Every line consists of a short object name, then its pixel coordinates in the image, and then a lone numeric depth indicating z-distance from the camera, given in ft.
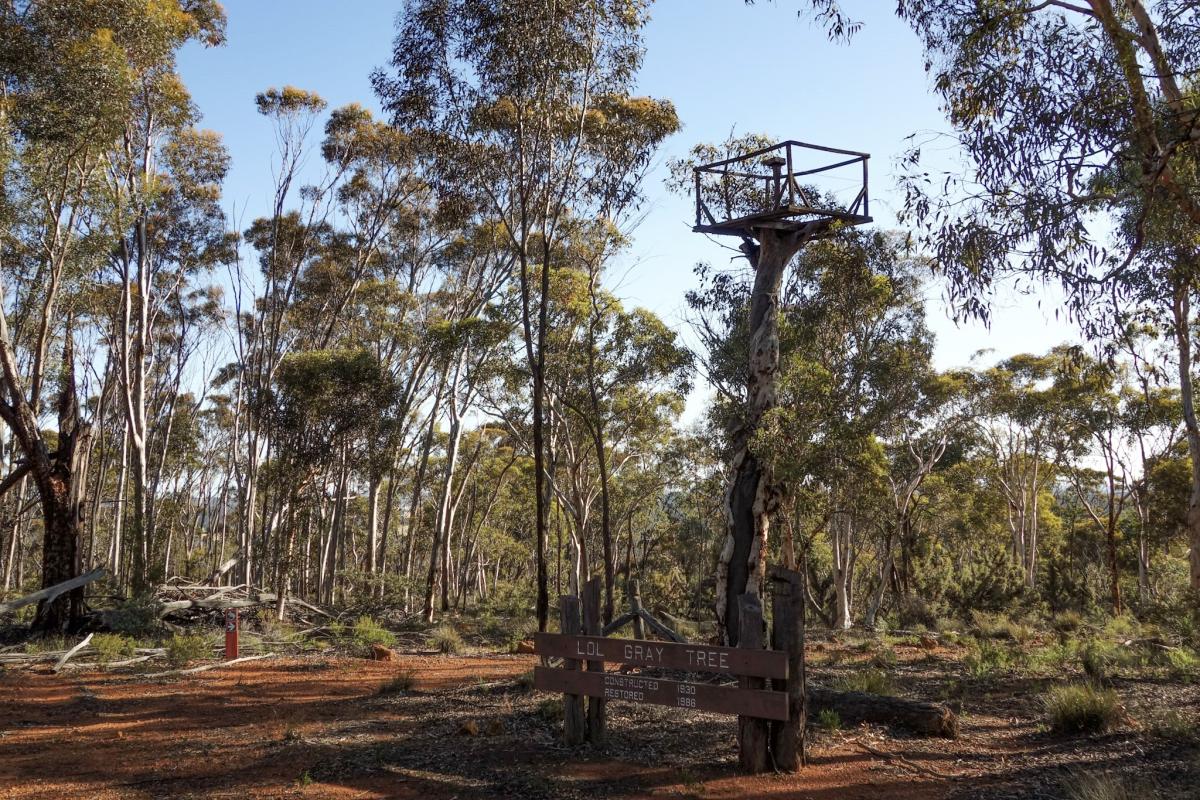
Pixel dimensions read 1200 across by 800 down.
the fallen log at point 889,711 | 26.43
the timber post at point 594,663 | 24.35
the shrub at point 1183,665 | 35.35
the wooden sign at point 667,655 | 20.06
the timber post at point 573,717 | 24.25
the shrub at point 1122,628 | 54.54
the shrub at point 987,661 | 39.01
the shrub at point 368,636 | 51.10
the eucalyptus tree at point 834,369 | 48.88
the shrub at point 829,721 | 26.48
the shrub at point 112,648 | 39.97
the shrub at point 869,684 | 31.83
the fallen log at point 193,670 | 36.53
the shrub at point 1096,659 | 36.05
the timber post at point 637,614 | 32.86
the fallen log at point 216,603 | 47.57
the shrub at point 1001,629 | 57.31
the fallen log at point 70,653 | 36.81
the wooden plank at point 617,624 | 28.66
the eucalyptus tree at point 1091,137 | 23.44
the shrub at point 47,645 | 39.88
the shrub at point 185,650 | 39.34
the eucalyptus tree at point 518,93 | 41.01
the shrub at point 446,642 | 50.52
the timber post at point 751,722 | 20.72
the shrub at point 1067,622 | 64.26
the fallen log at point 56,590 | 40.09
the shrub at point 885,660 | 42.50
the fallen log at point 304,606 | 57.62
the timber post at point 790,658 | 20.75
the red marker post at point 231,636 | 40.52
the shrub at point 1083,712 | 25.27
